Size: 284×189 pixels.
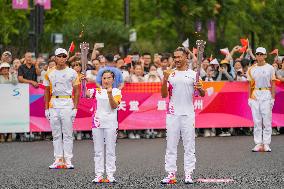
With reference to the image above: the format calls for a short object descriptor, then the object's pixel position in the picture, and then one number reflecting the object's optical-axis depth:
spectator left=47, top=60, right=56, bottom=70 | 23.21
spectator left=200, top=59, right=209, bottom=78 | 25.40
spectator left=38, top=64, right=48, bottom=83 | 24.45
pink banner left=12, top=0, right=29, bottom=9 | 39.41
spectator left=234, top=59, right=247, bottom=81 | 25.15
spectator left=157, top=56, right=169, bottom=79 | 25.30
